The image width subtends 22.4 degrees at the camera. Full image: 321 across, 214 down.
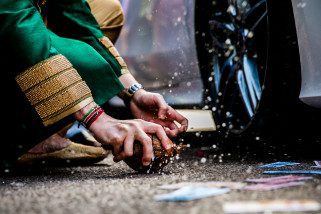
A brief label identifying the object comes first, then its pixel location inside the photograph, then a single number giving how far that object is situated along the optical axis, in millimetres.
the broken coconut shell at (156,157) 1704
